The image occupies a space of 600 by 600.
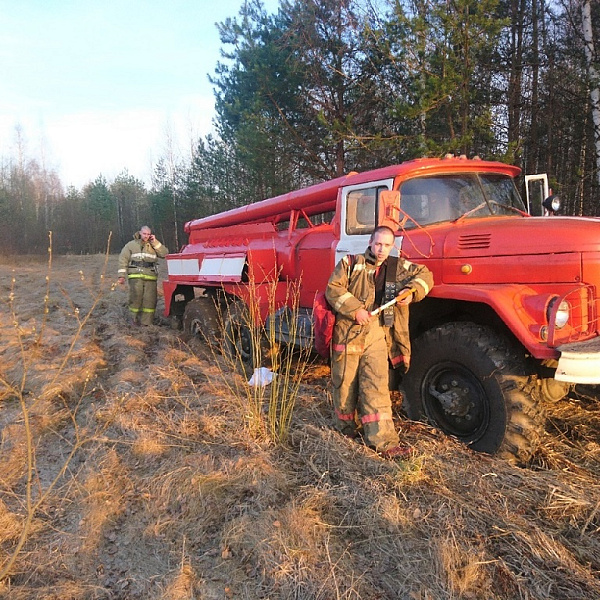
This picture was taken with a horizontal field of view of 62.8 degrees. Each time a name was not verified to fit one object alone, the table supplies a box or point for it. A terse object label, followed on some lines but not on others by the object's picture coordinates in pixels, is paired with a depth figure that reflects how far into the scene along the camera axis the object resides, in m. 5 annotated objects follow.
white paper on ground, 4.72
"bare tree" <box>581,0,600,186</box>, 10.08
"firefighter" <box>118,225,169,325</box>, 9.14
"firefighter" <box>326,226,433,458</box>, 3.59
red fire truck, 3.35
